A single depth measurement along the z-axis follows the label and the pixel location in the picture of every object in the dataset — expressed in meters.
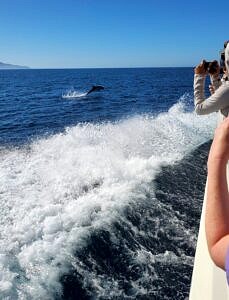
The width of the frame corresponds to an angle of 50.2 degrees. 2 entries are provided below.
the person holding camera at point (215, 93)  2.05
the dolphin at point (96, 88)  24.48
